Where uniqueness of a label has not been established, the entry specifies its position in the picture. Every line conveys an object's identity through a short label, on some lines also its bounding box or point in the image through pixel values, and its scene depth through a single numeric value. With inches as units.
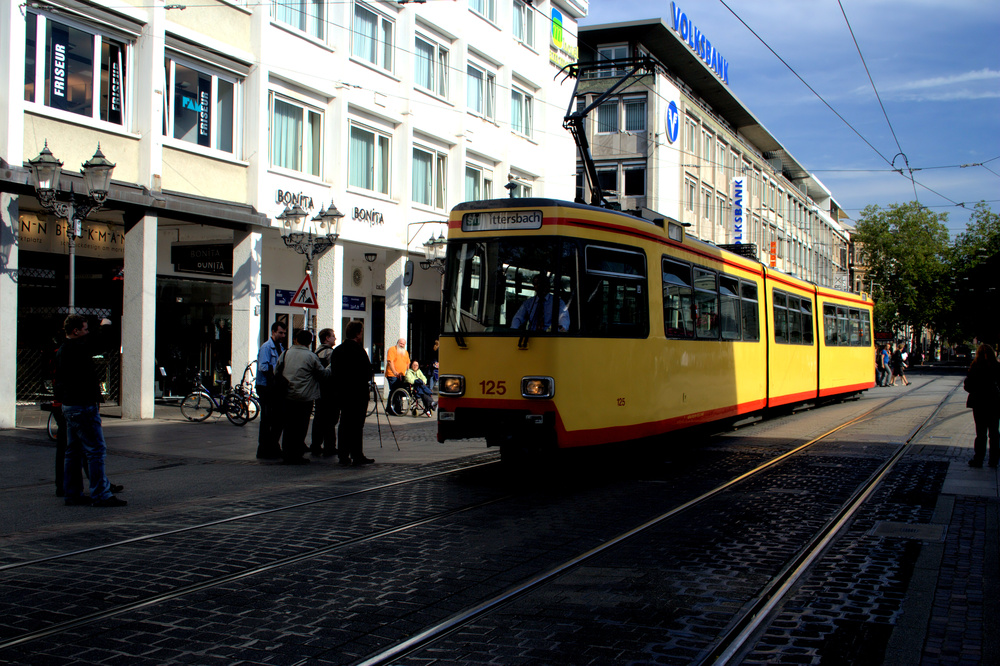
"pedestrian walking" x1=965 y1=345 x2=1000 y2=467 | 457.1
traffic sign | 628.4
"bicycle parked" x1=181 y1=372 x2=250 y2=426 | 689.0
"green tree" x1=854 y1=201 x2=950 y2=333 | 3085.6
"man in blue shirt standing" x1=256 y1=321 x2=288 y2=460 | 490.3
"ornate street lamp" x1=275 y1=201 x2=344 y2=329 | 773.9
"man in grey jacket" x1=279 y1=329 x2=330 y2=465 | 469.1
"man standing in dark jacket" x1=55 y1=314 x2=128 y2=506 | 332.8
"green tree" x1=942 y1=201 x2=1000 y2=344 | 2928.2
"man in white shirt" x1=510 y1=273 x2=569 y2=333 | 384.5
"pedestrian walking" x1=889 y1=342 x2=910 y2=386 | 1561.3
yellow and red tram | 382.9
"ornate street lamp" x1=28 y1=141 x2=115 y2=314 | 548.1
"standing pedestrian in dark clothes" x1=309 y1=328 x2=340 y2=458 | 503.5
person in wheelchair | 800.3
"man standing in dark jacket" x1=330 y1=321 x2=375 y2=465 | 472.7
